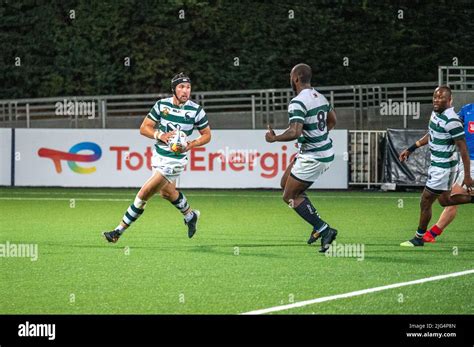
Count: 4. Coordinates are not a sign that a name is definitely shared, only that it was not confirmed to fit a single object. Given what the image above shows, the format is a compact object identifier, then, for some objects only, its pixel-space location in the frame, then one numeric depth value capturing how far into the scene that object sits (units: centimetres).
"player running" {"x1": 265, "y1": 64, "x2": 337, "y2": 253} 1453
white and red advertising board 2759
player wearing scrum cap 1535
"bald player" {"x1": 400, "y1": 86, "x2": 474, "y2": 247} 1501
